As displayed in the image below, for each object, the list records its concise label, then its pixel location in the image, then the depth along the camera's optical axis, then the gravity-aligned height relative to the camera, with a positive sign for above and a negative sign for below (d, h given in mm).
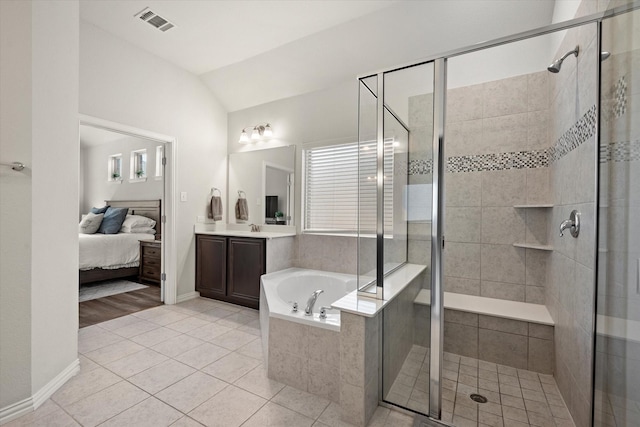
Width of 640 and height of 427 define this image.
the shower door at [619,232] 938 -67
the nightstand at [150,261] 4148 -789
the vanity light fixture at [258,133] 3605 +1027
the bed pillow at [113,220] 4750 -187
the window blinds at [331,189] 3045 +259
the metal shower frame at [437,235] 1512 -124
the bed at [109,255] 3881 -679
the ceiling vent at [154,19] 2551 +1803
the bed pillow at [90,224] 4801 -256
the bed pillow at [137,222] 4723 -211
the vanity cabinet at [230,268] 3105 -680
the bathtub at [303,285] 2643 -746
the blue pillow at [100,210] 5267 -13
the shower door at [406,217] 1604 -31
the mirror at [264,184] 3467 +350
